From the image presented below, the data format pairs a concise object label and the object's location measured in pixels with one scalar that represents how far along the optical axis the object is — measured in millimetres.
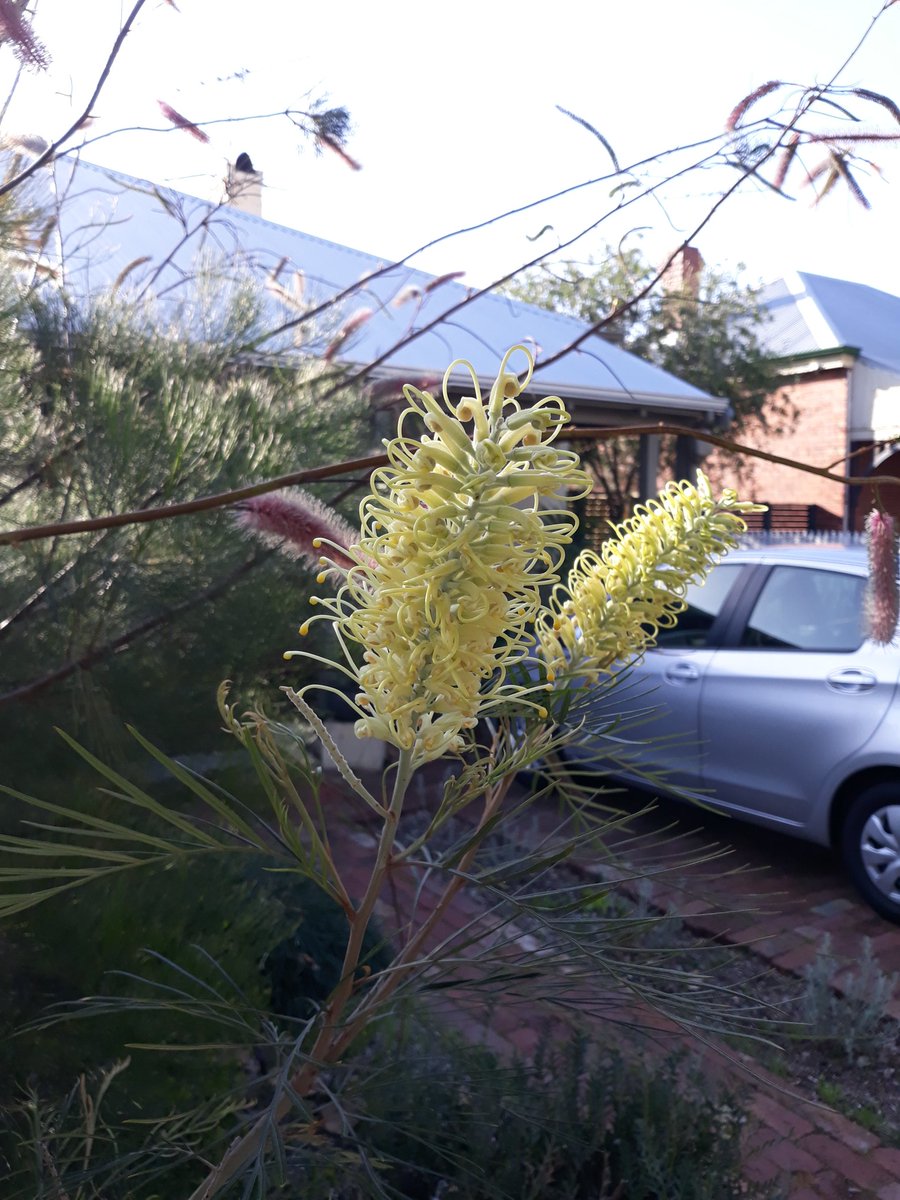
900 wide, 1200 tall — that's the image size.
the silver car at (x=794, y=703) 4512
